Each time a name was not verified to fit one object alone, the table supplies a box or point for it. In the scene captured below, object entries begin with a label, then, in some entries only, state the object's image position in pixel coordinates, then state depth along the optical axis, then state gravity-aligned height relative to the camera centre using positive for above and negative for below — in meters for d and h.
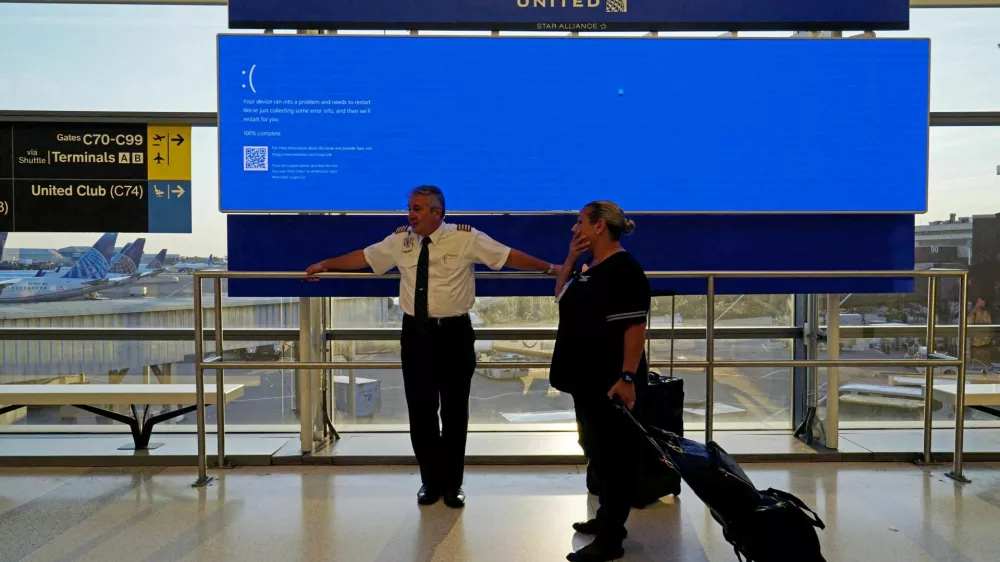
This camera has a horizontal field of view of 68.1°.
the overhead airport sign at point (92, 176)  4.68 +0.45
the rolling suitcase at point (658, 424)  3.42 -0.82
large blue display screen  4.14 +0.68
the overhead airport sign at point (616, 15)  4.14 +1.31
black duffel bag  2.52 -0.90
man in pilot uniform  3.45 -0.35
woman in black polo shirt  2.75 -0.39
